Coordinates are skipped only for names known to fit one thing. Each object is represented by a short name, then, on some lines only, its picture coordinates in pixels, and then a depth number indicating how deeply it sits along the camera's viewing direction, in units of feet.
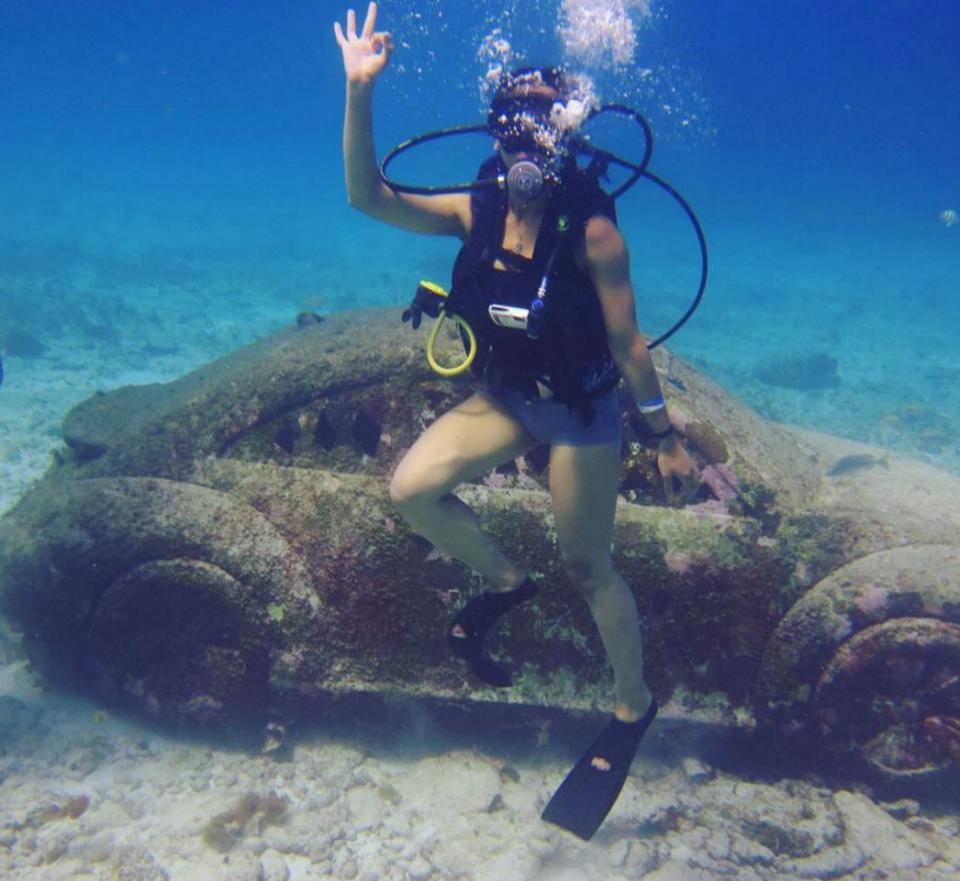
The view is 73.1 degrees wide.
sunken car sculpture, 13.64
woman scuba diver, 9.66
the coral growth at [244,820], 13.21
